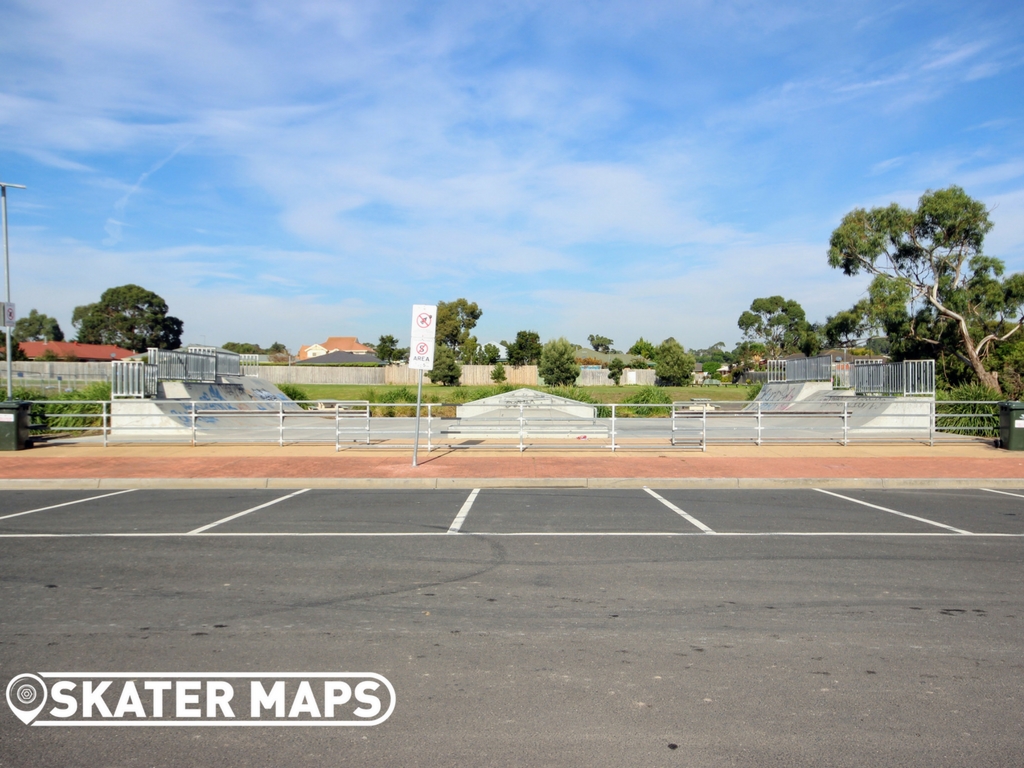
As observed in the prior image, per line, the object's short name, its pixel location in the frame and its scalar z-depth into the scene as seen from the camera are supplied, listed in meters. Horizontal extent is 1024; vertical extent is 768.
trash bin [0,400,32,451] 17.83
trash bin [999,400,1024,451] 17.80
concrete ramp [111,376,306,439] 21.55
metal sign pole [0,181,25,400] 20.52
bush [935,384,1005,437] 23.03
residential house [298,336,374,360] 130.79
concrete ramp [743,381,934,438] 22.45
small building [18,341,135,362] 73.59
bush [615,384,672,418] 34.03
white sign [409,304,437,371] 14.45
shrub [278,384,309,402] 37.99
